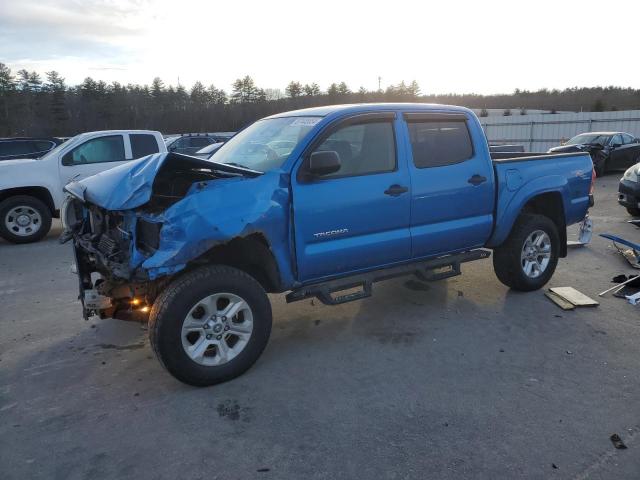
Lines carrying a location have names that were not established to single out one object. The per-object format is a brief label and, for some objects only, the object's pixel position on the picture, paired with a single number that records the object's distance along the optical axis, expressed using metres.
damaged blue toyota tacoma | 3.43
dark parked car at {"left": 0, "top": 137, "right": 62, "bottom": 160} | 15.25
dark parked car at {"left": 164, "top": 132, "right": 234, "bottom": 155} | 19.70
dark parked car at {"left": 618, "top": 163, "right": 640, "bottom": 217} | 9.09
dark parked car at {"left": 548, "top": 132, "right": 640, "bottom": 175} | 16.73
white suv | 8.75
